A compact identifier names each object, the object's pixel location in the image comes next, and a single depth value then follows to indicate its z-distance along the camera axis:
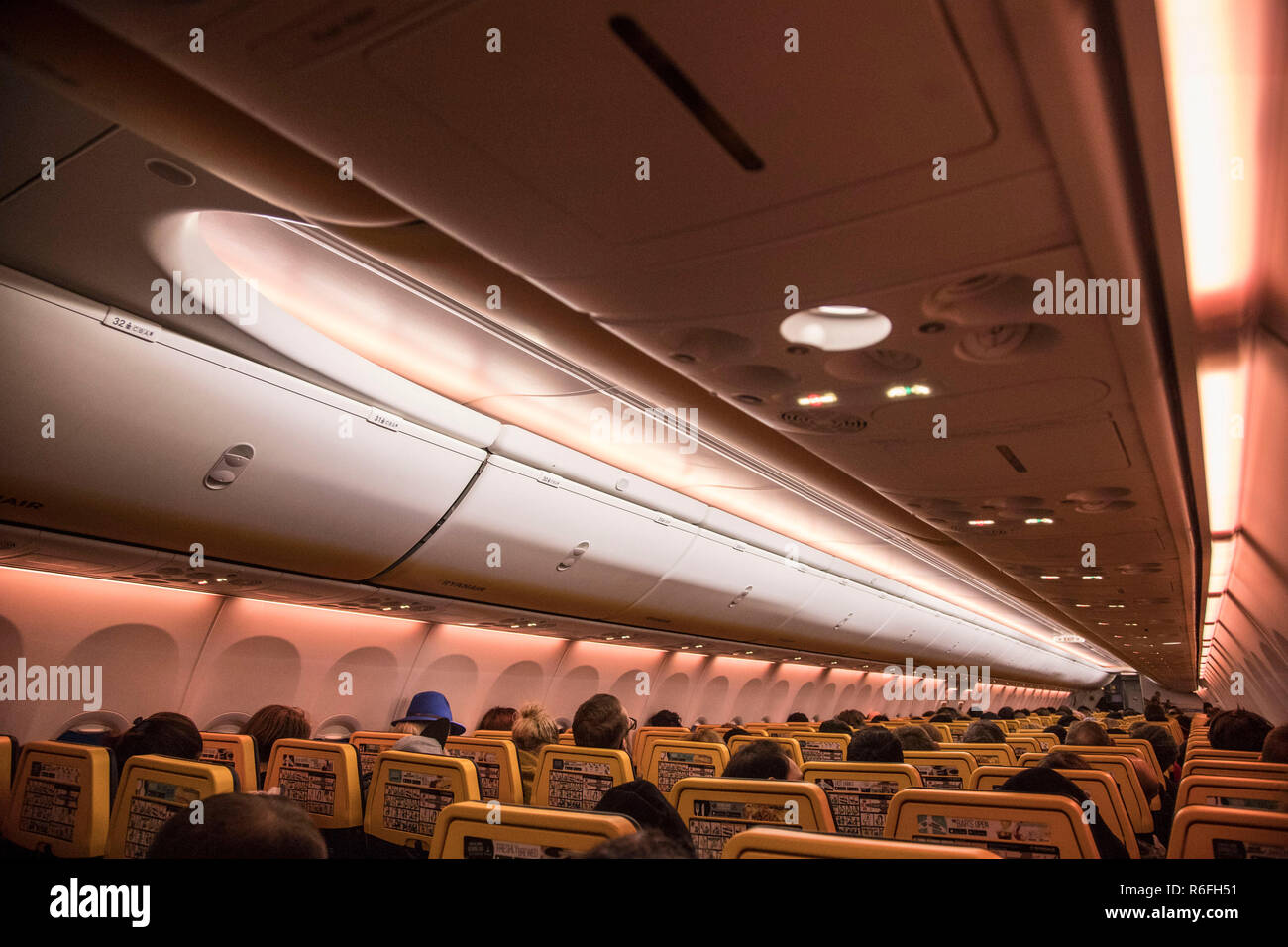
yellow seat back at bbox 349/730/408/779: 5.16
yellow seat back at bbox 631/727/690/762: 6.16
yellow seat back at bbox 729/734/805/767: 5.80
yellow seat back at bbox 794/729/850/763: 7.19
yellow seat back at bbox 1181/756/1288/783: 4.18
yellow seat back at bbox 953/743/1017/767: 5.88
